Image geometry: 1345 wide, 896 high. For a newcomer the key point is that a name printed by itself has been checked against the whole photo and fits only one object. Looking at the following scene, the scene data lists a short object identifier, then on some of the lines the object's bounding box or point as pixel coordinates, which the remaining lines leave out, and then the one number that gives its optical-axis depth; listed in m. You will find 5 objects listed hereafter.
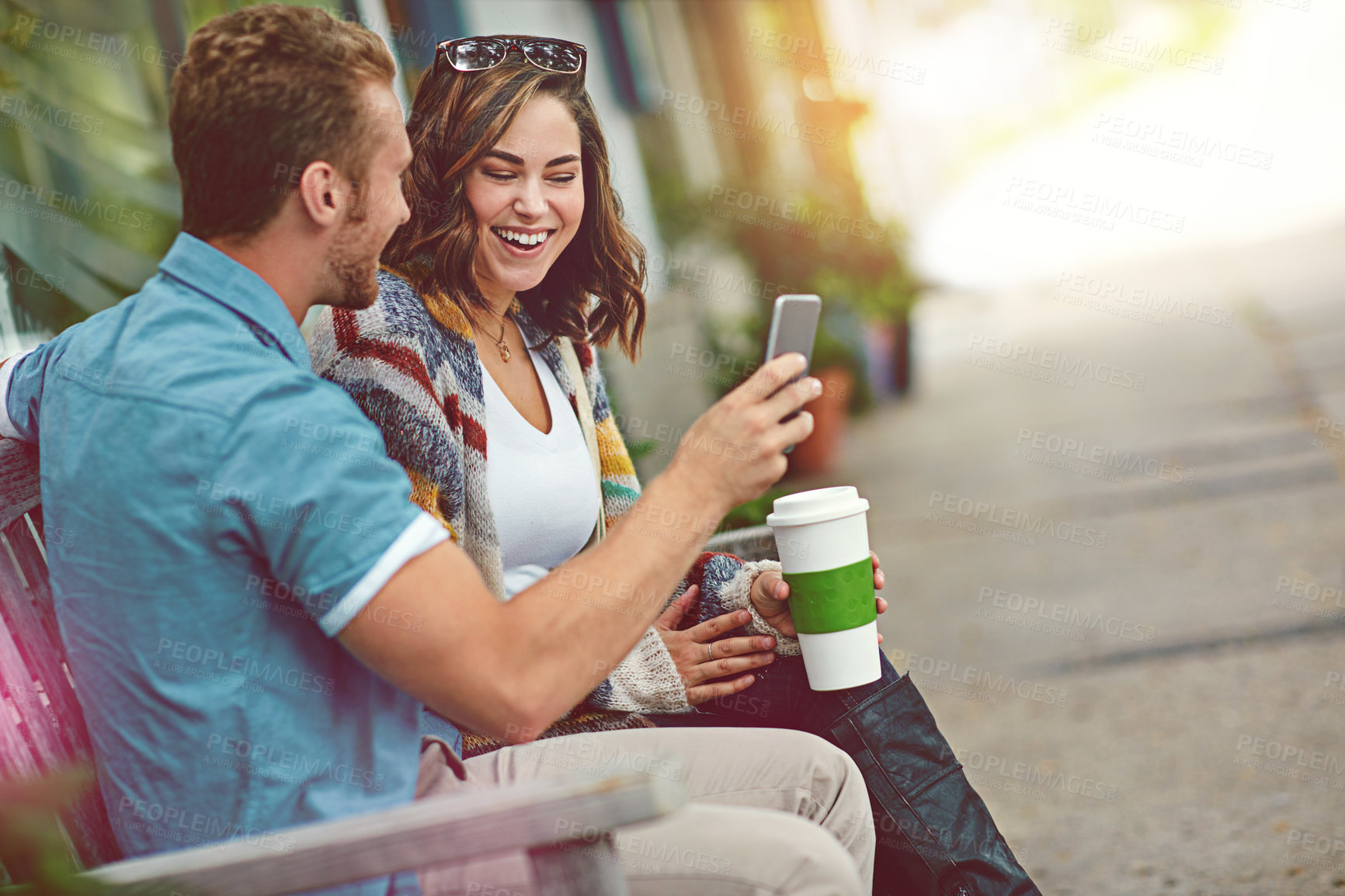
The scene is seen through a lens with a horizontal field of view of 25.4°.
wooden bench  1.82
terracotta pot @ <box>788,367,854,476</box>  7.26
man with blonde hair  1.90
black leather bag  2.14
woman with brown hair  2.15
